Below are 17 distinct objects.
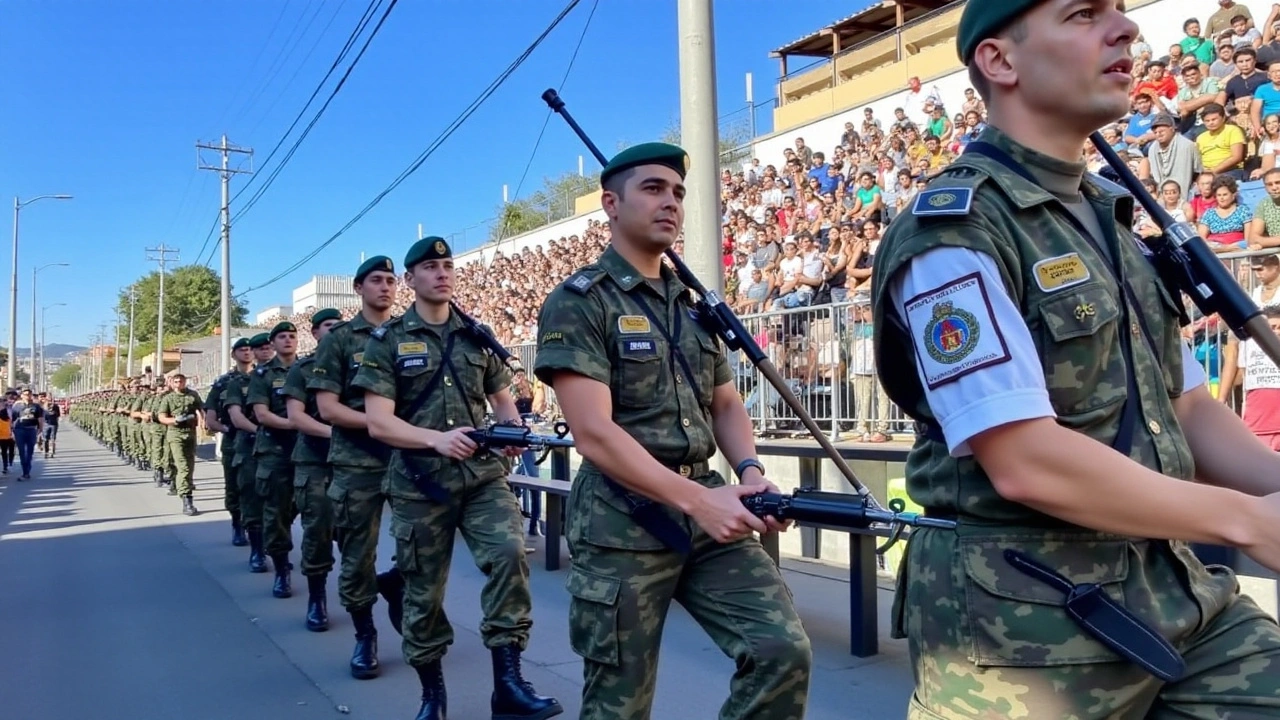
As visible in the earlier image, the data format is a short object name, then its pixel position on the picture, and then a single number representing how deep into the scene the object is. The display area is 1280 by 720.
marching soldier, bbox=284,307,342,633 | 6.19
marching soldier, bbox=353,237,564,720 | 4.23
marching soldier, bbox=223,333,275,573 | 8.59
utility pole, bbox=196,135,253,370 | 25.61
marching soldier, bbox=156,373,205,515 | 12.70
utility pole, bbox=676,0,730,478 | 6.40
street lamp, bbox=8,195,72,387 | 33.66
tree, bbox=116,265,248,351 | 76.12
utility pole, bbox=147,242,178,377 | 36.71
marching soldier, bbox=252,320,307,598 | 7.54
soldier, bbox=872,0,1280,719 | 1.47
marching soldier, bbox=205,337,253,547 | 9.66
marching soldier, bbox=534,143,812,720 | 2.67
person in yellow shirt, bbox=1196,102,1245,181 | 8.49
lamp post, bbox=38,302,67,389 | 69.62
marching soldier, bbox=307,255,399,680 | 5.18
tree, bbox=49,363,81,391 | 131.50
